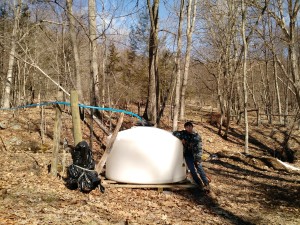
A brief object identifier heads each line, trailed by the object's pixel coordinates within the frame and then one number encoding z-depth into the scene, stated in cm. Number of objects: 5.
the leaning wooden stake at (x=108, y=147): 741
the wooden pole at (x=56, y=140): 738
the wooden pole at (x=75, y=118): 698
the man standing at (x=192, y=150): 793
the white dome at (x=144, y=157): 768
